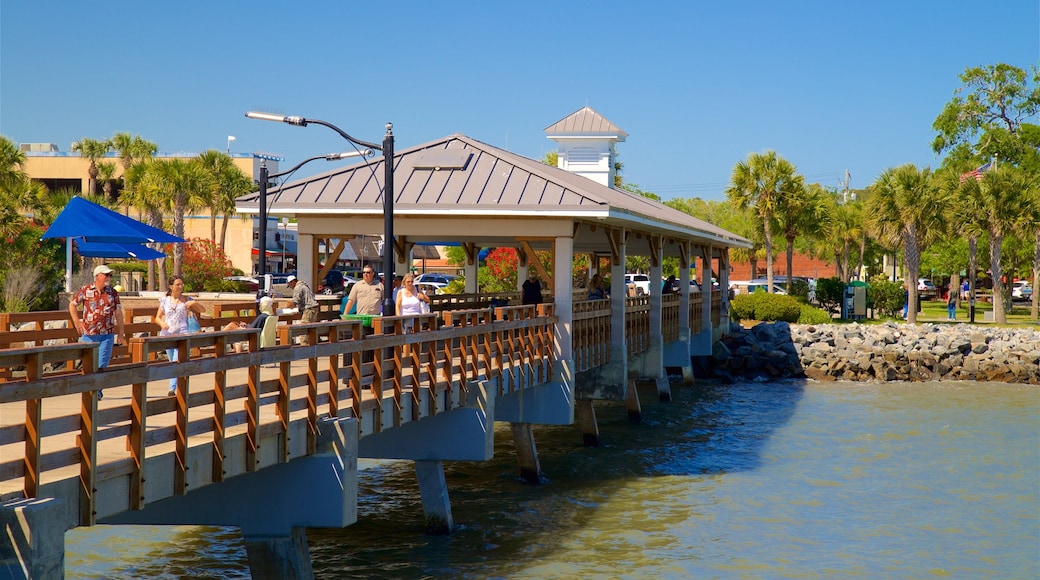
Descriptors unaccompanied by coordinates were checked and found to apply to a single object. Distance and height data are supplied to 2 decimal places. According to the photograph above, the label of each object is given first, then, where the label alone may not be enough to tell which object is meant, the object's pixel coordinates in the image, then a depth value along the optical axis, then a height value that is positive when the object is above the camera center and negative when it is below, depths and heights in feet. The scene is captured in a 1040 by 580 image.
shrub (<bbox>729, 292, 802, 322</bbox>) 148.66 -3.21
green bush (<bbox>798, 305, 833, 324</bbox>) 150.30 -4.52
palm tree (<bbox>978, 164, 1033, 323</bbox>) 160.66 +10.56
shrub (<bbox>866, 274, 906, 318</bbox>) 173.37 -2.19
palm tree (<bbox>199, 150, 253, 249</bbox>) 200.13 +19.70
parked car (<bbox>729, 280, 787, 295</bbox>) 203.82 -0.35
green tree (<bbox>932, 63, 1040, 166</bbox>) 228.02 +34.02
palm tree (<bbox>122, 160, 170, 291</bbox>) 183.12 +16.33
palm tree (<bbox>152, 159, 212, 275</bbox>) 182.19 +16.99
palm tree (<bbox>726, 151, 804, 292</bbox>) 175.32 +16.19
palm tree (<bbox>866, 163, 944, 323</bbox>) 156.25 +10.07
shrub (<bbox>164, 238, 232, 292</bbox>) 158.18 +3.16
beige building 244.63 +24.03
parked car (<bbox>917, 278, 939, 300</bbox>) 261.65 -2.21
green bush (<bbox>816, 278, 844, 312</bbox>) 170.19 -1.44
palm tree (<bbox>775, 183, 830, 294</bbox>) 174.91 +11.04
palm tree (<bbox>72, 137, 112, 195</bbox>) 232.32 +29.30
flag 201.12 +21.05
